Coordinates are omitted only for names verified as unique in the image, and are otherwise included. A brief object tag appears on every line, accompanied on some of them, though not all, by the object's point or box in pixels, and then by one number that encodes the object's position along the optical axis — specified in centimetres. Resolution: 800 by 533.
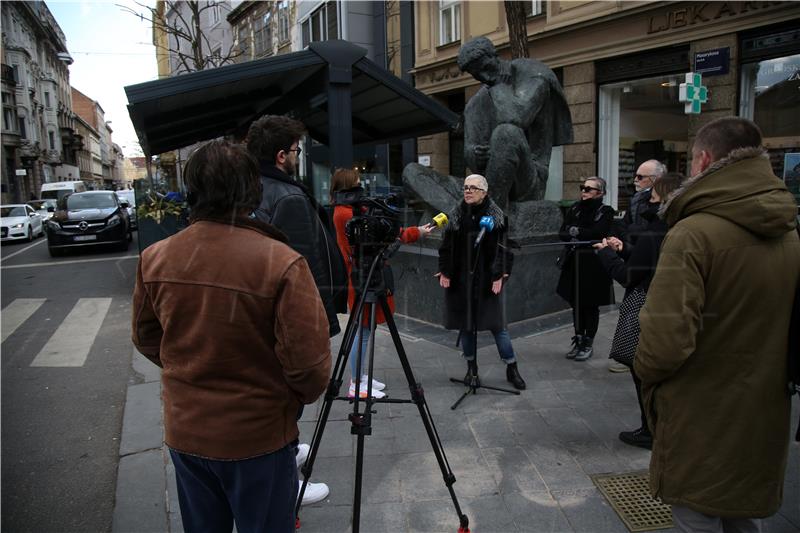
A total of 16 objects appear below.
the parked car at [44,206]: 2553
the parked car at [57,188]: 3509
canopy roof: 595
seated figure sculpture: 646
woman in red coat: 396
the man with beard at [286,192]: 264
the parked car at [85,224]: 1425
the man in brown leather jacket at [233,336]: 163
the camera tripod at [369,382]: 255
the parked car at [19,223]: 1878
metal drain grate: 277
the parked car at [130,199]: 2172
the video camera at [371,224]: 270
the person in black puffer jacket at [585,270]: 501
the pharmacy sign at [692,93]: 973
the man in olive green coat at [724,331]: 183
